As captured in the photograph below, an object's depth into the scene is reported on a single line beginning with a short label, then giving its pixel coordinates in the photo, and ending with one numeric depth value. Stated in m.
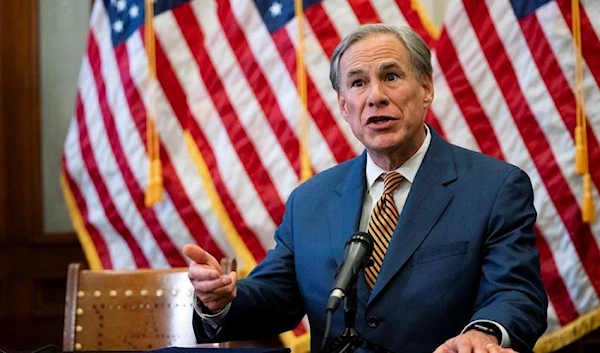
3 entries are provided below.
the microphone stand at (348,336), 3.27
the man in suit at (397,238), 3.53
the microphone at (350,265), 3.24
